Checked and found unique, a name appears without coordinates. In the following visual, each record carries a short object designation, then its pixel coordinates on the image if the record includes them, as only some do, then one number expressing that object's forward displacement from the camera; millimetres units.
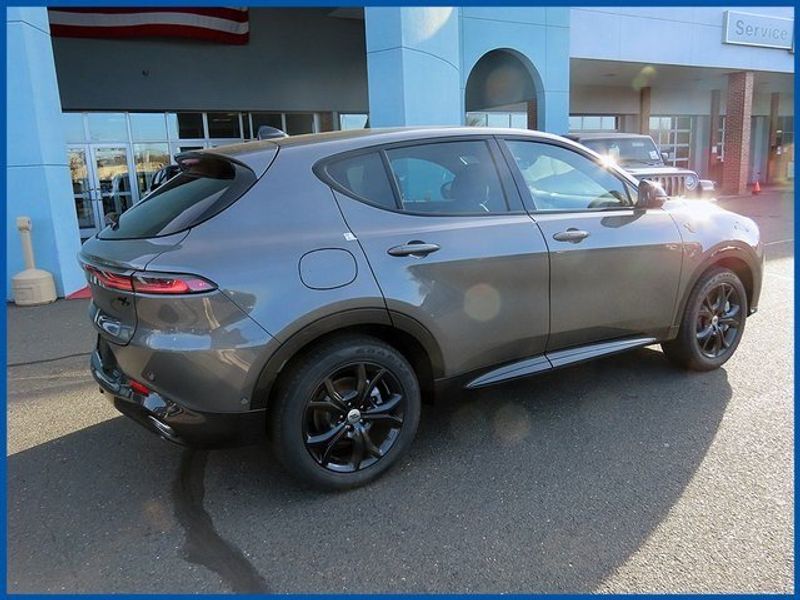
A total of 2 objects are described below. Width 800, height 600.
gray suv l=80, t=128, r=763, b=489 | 2711
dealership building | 9609
